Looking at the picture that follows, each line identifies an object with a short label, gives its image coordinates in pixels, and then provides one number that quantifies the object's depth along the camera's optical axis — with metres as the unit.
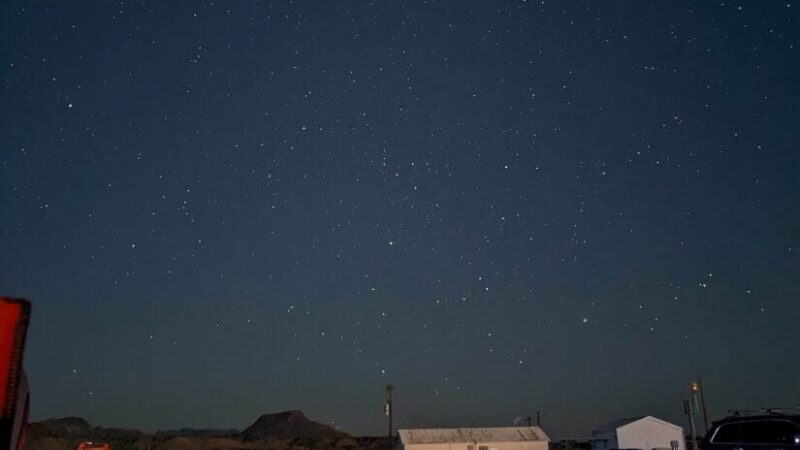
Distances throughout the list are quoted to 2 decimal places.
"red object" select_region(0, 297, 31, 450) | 4.39
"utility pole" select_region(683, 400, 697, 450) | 35.92
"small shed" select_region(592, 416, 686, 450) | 55.41
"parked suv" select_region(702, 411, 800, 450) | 14.80
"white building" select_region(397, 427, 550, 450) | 55.06
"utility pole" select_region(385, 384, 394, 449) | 60.06
